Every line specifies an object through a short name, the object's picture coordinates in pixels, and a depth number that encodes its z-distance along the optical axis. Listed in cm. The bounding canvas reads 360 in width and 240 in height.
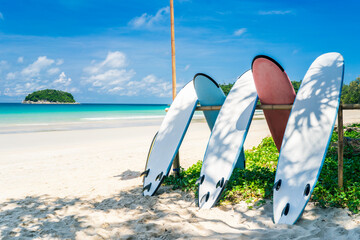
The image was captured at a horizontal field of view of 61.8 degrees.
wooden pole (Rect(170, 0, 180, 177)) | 628
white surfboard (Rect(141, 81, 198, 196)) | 517
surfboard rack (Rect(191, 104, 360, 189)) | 407
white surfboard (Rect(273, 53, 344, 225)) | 376
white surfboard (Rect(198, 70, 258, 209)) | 453
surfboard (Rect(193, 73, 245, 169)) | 547
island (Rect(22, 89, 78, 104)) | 11562
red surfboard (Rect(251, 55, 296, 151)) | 473
